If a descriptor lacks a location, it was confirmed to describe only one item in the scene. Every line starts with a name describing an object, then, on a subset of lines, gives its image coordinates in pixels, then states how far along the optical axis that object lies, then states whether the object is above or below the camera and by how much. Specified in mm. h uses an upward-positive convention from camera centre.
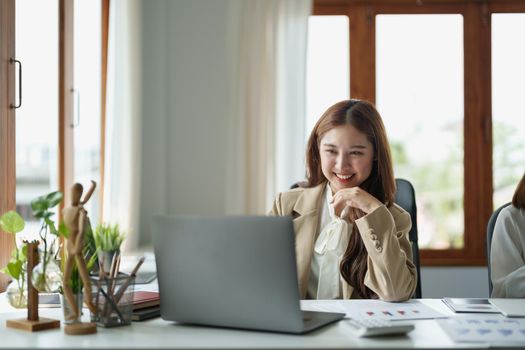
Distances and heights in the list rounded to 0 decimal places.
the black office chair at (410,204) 2367 -99
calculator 1423 -314
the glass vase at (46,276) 1559 -216
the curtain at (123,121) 3586 +298
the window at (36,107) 2578 +284
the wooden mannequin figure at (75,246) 1514 -146
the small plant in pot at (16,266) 1723 -214
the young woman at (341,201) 2115 -78
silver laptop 1463 -206
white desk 1370 -328
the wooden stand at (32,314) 1526 -299
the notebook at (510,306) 1681 -333
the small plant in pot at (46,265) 1545 -192
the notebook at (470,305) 1720 -330
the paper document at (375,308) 1657 -331
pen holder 1541 -267
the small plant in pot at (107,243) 1537 -143
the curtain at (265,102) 4000 +418
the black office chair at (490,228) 2289 -177
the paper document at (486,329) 1418 -332
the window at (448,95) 4109 +460
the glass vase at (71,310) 1510 -283
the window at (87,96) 3314 +399
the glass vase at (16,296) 1789 -296
